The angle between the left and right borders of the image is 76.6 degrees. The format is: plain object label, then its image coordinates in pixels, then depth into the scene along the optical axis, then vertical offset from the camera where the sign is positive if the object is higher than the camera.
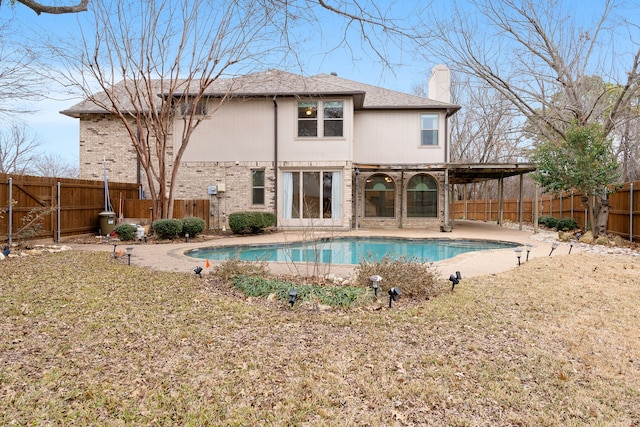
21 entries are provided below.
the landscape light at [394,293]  4.68 -1.03
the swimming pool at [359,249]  9.99 -1.27
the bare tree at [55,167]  33.33 +3.04
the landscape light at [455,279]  5.38 -0.99
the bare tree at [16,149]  26.41 +3.48
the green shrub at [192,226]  12.50 -0.71
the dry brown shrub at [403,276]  5.31 -0.98
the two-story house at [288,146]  15.12 +2.25
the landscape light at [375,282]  4.92 -0.97
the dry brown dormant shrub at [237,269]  6.10 -1.01
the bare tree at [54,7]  3.88 +1.94
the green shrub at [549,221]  16.91 -0.70
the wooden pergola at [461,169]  14.63 +1.38
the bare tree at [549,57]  12.64 +5.01
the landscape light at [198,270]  6.25 -1.05
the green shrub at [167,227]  12.07 -0.73
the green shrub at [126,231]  11.98 -0.85
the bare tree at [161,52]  10.95 +4.60
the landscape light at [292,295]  4.79 -1.10
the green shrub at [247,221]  13.53 -0.62
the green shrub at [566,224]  15.95 -0.76
